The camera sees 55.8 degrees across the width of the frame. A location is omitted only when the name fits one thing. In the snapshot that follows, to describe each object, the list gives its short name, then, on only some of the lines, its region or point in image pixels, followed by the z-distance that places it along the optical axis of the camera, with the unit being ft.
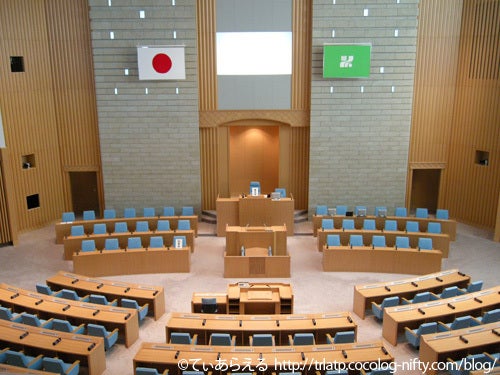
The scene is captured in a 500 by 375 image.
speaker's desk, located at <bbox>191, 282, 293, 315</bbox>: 32.63
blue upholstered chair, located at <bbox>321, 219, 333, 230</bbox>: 46.55
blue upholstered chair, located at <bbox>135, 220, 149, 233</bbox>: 47.42
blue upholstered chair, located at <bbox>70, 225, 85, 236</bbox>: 45.42
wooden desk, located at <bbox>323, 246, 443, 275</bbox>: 41.22
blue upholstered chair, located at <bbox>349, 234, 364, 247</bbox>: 43.11
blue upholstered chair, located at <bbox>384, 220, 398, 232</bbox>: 46.61
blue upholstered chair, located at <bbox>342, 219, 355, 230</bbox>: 46.88
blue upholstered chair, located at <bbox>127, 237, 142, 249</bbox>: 42.65
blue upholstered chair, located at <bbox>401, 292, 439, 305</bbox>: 33.12
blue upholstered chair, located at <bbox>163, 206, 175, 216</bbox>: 51.08
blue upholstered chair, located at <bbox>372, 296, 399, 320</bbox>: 32.56
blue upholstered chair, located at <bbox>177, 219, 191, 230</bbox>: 47.44
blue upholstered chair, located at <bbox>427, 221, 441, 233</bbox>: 46.03
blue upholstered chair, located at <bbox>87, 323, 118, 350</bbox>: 28.89
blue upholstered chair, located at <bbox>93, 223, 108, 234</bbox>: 45.90
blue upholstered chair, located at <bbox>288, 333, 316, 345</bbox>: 27.56
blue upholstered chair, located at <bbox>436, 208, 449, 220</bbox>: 48.93
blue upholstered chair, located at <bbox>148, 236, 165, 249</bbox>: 42.80
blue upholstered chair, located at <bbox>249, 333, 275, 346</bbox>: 27.58
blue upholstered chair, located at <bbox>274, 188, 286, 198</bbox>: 52.13
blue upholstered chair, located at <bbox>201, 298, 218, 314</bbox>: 32.58
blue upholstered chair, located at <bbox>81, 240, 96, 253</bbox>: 42.29
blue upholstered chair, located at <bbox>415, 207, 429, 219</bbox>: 50.02
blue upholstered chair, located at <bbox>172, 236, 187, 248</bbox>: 41.93
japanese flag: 50.06
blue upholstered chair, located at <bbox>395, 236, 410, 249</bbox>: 42.34
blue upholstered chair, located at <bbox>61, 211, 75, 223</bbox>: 48.21
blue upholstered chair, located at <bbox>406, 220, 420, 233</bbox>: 46.55
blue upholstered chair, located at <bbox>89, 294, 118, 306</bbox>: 32.81
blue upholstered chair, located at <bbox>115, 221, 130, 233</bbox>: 46.76
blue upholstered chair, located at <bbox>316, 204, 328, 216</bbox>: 50.11
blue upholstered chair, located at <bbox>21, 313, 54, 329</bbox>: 29.64
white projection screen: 50.70
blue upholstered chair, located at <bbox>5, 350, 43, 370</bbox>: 25.20
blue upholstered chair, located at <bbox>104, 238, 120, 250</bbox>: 42.37
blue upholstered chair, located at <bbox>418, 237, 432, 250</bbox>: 41.83
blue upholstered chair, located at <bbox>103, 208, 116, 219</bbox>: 49.98
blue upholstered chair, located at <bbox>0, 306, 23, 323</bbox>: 30.45
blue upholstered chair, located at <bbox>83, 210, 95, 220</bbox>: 49.91
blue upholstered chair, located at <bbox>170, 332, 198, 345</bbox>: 27.81
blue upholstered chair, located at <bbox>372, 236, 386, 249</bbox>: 42.70
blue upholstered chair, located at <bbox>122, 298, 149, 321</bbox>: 32.48
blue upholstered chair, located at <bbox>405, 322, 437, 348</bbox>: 29.01
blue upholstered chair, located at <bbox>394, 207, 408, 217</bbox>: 50.49
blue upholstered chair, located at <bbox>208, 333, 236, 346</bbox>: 27.61
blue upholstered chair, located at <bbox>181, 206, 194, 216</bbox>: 51.26
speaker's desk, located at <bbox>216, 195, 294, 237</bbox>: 48.60
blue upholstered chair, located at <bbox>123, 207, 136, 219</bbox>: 50.55
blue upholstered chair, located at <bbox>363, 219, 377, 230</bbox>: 46.39
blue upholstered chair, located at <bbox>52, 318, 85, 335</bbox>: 29.07
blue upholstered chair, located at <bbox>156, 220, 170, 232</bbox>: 47.62
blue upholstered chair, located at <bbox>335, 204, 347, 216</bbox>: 51.01
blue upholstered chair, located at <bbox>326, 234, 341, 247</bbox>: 43.14
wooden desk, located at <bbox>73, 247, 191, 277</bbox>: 41.14
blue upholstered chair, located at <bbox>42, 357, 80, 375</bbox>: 25.20
